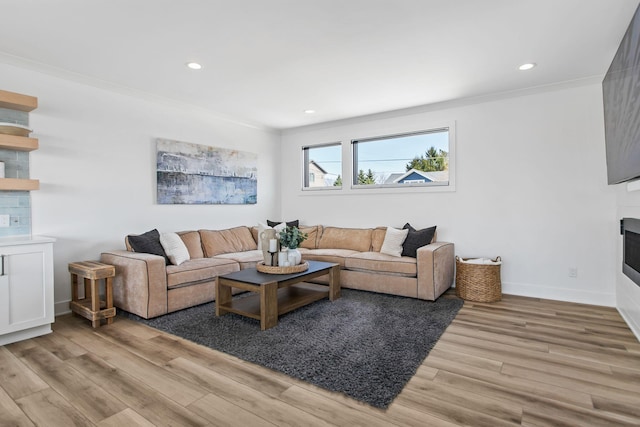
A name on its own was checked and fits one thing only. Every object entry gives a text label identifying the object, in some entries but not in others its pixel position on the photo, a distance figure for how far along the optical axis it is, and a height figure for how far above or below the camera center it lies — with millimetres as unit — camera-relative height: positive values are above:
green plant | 3533 -249
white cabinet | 2598 -568
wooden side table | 2967 -690
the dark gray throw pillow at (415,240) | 4188 -343
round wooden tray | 3334 -551
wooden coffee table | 2908 -798
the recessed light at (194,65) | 3232 +1480
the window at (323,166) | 5684 +849
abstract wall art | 4336 +599
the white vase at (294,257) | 3520 -446
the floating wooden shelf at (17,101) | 2830 +1020
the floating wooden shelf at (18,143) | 2818 +657
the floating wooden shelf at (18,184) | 2822 +297
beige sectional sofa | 3195 -577
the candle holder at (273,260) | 3516 -476
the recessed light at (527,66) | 3220 +1429
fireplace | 2646 -325
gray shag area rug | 2066 -995
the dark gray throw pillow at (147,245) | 3535 -300
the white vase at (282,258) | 3490 -452
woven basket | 3723 -796
